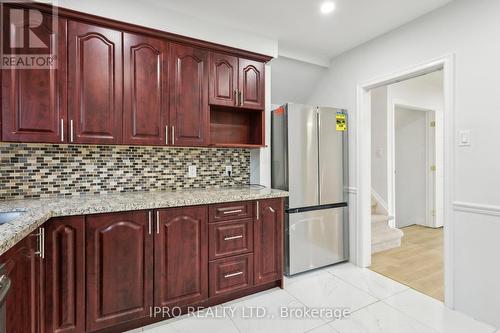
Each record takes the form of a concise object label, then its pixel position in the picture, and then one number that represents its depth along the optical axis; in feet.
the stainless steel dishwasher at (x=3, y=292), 3.24
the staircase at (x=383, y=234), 11.09
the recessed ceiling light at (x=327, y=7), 6.90
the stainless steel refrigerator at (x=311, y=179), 8.64
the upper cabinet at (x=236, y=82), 7.83
